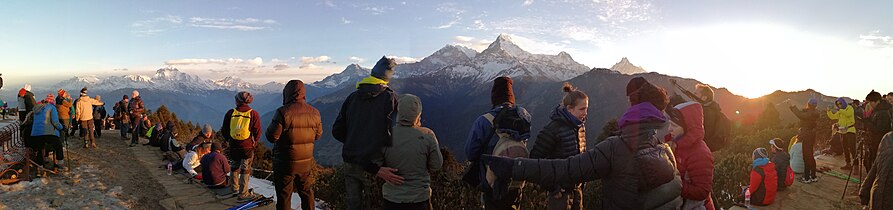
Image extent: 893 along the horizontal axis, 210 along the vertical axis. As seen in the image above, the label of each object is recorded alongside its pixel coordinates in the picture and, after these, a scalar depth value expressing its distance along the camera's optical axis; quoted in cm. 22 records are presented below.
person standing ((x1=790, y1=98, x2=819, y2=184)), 848
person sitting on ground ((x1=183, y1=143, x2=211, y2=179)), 858
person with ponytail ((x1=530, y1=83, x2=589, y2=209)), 350
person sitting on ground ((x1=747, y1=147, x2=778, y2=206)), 729
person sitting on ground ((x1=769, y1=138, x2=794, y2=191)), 802
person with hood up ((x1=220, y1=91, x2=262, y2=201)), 627
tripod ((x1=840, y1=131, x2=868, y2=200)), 847
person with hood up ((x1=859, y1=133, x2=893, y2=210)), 394
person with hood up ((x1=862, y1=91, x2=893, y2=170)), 738
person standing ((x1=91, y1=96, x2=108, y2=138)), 1466
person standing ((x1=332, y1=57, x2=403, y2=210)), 359
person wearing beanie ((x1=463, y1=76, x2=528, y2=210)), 382
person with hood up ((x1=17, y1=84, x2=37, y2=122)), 962
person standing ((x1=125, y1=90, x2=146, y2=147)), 1344
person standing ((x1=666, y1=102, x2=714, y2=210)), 323
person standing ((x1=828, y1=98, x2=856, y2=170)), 950
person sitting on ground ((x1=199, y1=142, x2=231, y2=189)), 737
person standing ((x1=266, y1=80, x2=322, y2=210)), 478
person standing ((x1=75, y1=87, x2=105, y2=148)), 1159
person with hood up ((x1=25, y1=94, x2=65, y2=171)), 833
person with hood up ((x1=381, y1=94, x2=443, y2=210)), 353
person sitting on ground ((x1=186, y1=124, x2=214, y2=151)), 889
